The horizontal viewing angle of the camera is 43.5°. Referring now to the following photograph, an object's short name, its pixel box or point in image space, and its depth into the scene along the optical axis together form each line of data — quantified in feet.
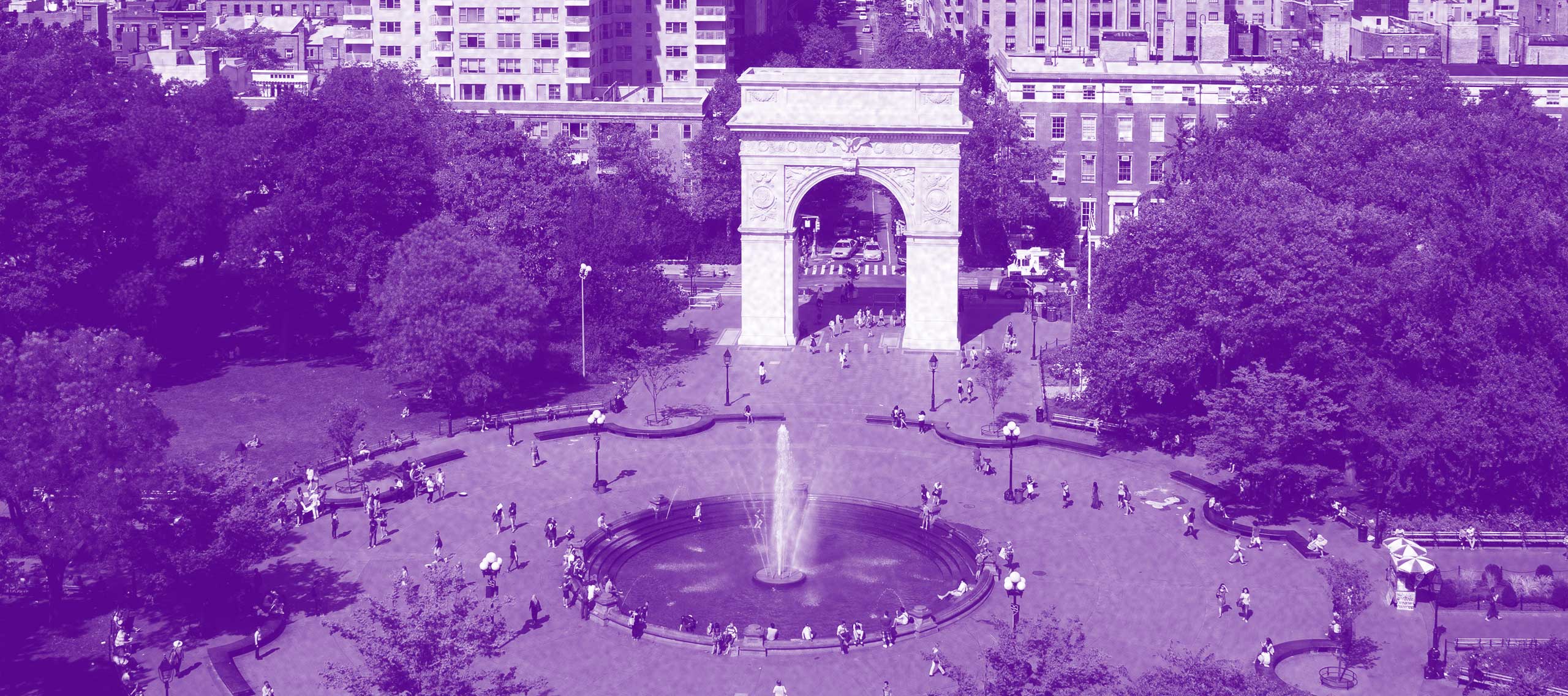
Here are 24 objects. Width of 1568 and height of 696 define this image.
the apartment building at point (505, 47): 443.73
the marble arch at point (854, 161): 304.91
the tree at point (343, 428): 244.42
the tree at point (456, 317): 268.82
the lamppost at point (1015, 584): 186.70
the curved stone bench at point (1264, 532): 216.74
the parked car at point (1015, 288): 357.41
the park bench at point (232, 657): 178.70
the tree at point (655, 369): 272.51
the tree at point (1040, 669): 146.00
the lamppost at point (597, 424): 235.40
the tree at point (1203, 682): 143.74
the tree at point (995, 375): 267.80
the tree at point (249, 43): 533.96
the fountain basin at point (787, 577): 199.31
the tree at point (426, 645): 153.89
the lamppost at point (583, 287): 290.15
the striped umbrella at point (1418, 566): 189.67
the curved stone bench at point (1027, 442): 256.32
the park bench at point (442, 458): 250.98
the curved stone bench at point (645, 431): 262.67
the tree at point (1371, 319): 222.48
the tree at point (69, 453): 190.70
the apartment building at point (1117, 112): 387.14
